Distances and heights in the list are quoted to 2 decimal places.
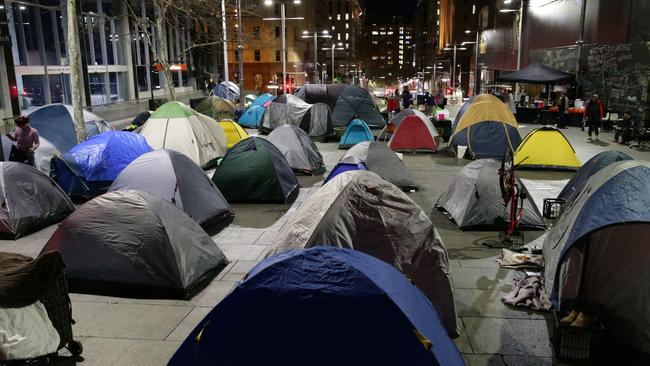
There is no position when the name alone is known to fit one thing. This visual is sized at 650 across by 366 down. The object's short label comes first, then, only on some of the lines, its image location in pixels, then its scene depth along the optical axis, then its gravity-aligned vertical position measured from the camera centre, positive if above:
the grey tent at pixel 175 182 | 10.32 -2.12
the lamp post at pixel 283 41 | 34.29 +1.57
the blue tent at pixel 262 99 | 30.97 -1.84
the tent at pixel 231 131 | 19.33 -2.22
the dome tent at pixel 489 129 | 17.89 -2.07
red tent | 20.31 -2.54
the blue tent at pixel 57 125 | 16.80 -1.69
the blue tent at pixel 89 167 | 13.05 -2.28
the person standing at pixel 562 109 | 27.42 -2.24
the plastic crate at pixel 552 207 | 11.21 -2.91
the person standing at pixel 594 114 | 22.36 -2.03
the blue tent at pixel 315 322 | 4.28 -1.96
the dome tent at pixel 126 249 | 7.54 -2.43
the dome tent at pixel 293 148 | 16.08 -2.32
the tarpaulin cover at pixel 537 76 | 28.50 -0.66
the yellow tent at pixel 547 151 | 16.16 -2.53
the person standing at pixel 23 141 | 13.12 -1.70
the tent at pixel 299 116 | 24.61 -2.21
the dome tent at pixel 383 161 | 13.27 -2.29
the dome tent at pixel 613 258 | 6.18 -2.23
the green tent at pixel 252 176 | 12.86 -2.49
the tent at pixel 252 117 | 27.97 -2.51
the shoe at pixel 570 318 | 6.14 -2.77
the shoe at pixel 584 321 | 6.10 -2.78
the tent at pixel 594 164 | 10.32 -1.87
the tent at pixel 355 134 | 21.41 -2.61
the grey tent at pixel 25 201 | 10.33 -2.50
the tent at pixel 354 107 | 27.66 -2.10
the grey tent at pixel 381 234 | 6.61 -1.99
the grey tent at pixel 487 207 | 10.55 -2.68
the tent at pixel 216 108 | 29.08 -2.13
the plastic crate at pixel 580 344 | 5.88 -2.91
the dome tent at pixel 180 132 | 16.14 -1.88
